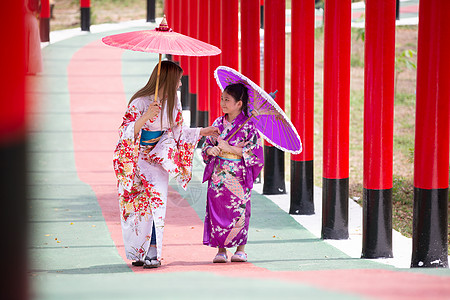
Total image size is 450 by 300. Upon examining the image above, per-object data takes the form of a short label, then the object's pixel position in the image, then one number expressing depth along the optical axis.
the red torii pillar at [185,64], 29.80
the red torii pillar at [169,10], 35.94
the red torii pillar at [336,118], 13.26
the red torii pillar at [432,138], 10.59
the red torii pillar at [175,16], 32.91
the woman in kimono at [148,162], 10.77
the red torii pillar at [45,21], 37.87
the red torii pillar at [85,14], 42.06
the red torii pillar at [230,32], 19.77
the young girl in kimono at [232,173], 11.31
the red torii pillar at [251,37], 17.83
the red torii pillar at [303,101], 15.37
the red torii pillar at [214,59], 21.59
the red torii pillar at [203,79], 24.42
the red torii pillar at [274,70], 17.05
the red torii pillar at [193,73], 26.64
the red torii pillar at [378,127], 11.60
